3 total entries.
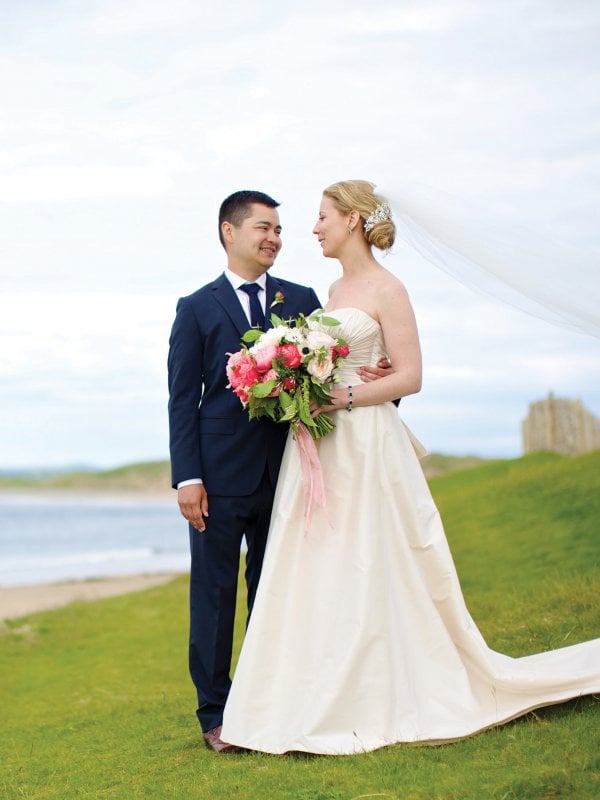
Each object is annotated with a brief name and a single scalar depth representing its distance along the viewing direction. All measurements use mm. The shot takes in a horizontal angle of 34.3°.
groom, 5191
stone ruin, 20062
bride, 4621
